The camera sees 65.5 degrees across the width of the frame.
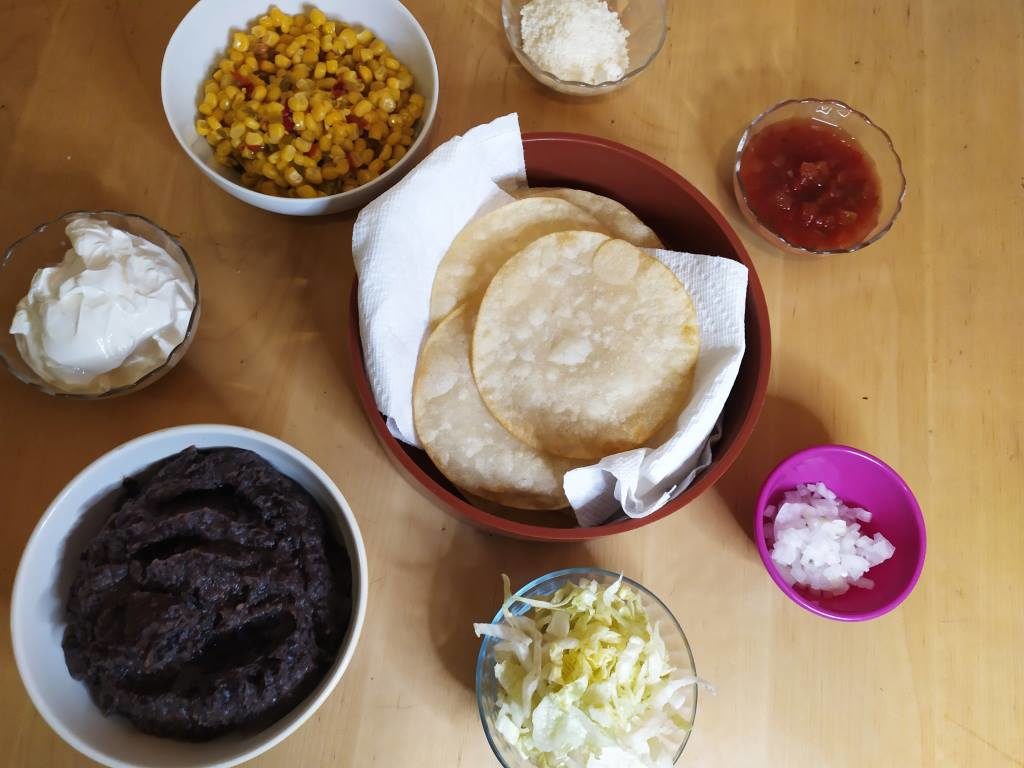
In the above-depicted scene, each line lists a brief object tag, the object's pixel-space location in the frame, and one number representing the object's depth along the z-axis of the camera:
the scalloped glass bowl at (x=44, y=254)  0.44
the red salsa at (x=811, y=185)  0.48
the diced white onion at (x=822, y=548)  0.43
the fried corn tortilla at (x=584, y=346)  0.42
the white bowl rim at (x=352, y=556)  0.33
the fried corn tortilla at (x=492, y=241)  0.45
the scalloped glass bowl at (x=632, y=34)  0.50
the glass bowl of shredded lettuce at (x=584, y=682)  0.37
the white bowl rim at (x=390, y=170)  0.44
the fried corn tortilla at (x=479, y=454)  0.42
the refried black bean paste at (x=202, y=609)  0.34
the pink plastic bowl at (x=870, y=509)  0.42
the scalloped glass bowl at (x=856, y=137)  0.50
